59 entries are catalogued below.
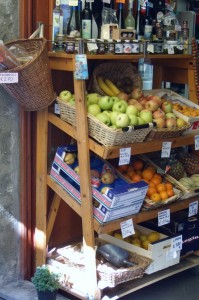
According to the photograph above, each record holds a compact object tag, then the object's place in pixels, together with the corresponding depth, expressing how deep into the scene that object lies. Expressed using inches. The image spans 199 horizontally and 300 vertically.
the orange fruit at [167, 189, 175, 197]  145.7
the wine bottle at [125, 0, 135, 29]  159.8
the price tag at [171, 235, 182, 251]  150.7
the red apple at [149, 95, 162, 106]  148.3
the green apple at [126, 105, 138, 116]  136.1
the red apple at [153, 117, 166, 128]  140.3
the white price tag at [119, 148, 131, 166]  130.8
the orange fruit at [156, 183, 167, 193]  144.9
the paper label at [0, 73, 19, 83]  123.9
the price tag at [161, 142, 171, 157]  143.4
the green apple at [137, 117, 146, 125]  135.4
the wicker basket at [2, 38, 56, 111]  126.4
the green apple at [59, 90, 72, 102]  136.9
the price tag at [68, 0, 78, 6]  141.4
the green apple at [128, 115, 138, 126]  132.3
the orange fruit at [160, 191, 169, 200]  143.9
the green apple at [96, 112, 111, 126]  130.0
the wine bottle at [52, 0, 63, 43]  143.4
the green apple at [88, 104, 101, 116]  132.4
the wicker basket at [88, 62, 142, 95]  155.2
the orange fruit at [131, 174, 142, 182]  145.9
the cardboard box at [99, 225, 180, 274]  144.3
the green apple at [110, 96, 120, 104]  138.6
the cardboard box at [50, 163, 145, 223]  132.0
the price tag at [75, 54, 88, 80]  126.7
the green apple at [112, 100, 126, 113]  135.5
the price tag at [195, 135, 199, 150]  153.6
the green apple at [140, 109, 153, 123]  137.6
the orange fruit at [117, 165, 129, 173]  148.6
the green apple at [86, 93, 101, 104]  138.1
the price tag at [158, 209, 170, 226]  145.3
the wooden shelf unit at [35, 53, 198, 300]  130.0
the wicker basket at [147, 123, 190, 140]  138.4
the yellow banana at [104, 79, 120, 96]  150.5
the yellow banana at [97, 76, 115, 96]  149.2
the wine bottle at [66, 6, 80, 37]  147.9
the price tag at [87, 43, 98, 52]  135.7
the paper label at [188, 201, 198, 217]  155.6
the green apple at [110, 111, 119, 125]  131.6
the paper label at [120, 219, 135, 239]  135.7
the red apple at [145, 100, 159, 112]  144.7
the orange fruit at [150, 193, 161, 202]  142.9
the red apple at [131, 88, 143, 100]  150.4
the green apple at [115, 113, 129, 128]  129.3
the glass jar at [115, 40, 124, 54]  141.2
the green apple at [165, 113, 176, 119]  146.1
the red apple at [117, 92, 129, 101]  146.0
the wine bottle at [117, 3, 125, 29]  159.2
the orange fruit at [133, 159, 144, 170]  151.6
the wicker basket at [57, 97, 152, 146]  127.3
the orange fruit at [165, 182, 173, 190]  146.1
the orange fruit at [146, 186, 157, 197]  143.8
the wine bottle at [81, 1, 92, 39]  145.5
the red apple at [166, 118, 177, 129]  143.4
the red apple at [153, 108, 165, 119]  141.9
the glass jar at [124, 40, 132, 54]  143.0
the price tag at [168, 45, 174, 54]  158.1
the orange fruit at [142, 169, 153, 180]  148.7
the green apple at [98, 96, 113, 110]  135.6
